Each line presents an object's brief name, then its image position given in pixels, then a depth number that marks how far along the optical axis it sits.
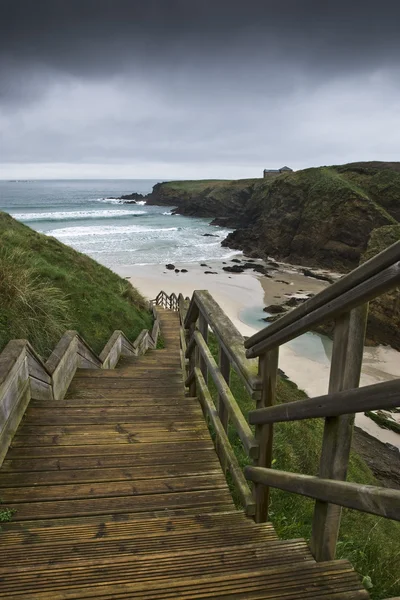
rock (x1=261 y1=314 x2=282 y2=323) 21.24
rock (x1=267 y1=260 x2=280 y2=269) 37.03
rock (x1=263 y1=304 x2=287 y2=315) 22.82
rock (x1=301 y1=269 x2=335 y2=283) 32.62
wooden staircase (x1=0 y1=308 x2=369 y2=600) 1.69
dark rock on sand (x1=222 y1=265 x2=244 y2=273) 33.61
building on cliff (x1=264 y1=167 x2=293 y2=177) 96.38
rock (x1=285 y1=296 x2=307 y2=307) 24.27
